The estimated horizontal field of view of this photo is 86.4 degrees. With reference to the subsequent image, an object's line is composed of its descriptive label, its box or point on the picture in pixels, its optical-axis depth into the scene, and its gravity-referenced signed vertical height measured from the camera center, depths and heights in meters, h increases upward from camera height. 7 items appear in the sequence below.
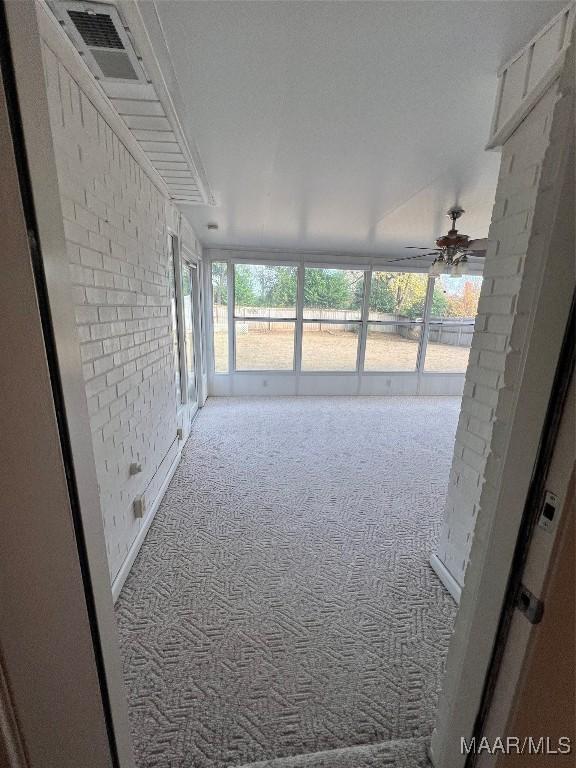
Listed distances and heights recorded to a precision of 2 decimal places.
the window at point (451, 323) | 5.80 -0.16
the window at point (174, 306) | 3.00 +0.00
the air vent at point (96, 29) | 1.02 +0.93
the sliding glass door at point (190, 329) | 3.88 -0.31
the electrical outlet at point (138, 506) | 1.95 -1.25
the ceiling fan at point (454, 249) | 2.75 +0.59
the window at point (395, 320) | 5.71 -0.15
